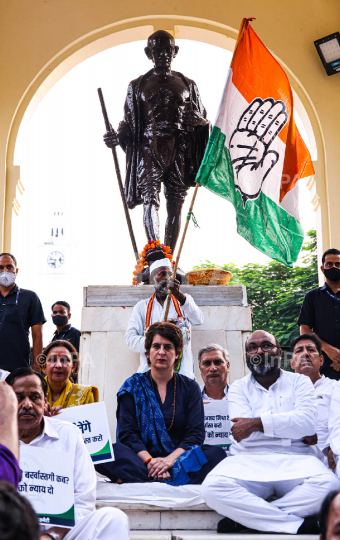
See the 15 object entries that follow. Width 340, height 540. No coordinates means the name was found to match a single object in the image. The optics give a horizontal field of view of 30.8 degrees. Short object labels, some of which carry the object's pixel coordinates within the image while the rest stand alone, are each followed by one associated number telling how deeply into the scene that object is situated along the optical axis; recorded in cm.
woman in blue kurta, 371
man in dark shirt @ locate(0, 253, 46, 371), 544
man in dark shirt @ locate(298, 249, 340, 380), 532
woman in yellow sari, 430
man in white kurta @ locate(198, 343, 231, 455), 438
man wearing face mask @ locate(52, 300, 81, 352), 618
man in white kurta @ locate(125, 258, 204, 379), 527
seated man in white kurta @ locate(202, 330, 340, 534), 325
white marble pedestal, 584
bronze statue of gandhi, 740
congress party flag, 516
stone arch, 902
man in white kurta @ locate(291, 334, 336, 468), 420
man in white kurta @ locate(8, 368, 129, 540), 260
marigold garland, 697
